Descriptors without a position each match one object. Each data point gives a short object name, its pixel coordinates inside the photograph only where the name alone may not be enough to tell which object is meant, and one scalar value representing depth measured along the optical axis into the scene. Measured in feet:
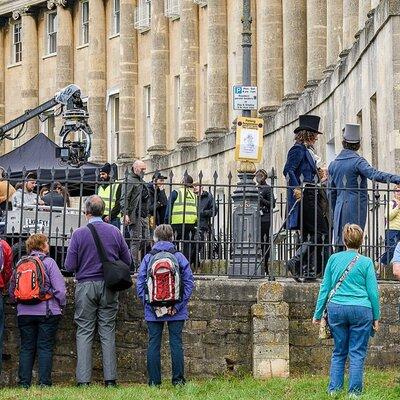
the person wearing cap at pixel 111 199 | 78.89
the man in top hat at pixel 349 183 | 76.02
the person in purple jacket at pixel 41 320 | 73.10
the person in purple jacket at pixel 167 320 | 71.97
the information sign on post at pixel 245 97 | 93.15
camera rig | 88.94
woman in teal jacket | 65.16
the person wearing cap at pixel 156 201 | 77.71
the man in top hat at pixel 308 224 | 76.64
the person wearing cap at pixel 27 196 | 80.06
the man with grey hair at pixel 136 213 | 77.66
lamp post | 77.41
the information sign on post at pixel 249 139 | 91.71
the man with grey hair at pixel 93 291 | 73.67
